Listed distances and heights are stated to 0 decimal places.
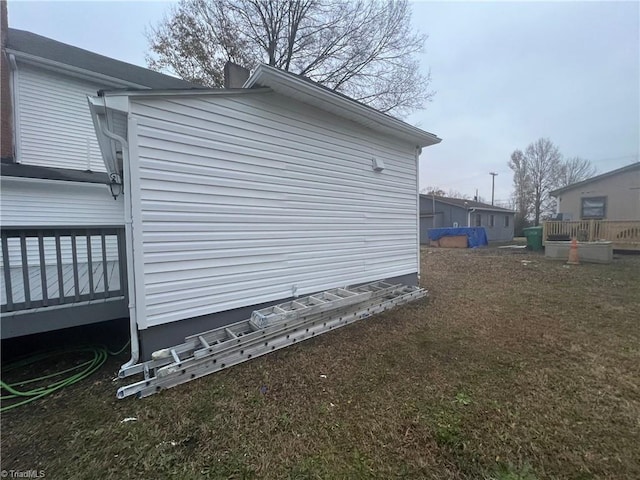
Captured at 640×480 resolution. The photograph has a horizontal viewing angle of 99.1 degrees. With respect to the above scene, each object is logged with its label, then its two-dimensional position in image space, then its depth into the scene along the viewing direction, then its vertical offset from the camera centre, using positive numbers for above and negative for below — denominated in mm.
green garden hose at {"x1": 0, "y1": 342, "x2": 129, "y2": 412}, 2865 -1790
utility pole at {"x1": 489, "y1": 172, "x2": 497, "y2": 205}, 39344 +6195
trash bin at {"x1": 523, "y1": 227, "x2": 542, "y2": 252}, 14206 -774
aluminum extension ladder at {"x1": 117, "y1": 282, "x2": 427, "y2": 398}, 2919 -1478
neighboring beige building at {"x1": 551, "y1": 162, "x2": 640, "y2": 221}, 15250 +1590
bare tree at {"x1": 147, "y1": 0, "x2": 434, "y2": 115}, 11359 +7972
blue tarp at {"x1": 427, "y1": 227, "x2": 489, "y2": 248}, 18031 -676
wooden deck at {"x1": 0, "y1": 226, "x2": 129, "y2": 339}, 2992 -874
